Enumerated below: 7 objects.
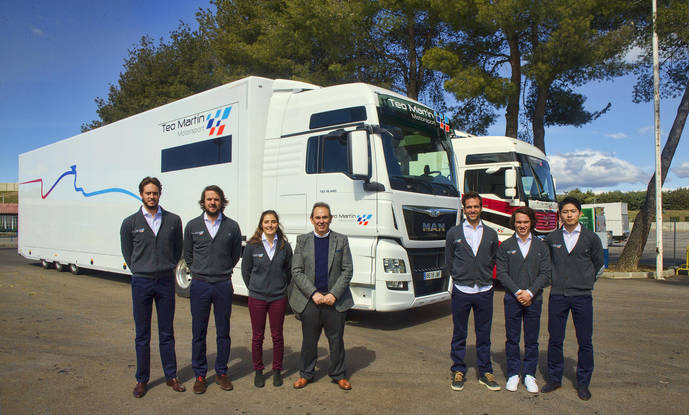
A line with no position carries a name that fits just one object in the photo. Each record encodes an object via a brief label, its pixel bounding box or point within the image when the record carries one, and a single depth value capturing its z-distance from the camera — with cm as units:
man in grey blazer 448
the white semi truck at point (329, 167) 647
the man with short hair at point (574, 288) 432
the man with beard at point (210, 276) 441
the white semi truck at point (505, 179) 979
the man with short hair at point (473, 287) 449
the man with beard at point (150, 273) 430
